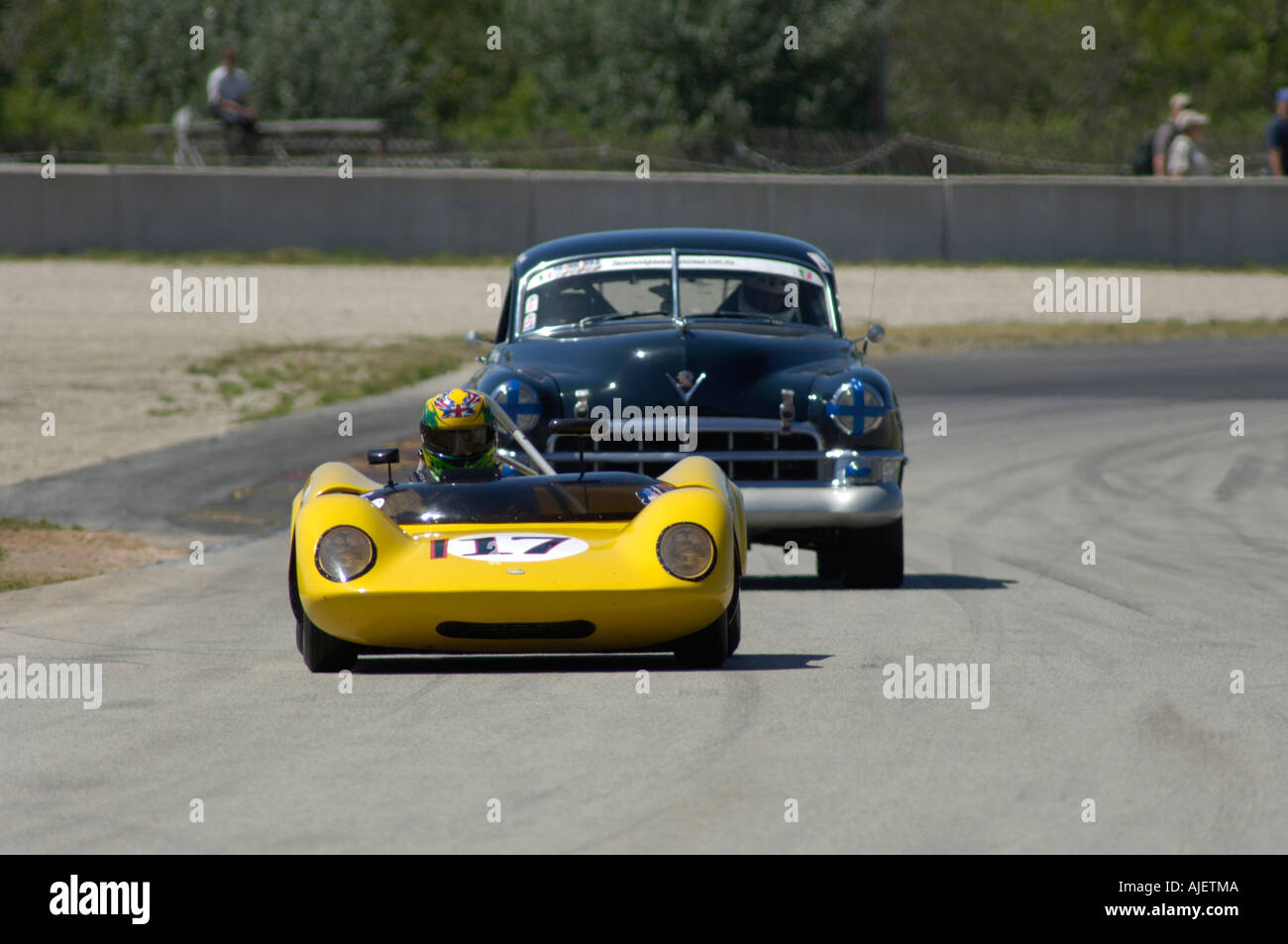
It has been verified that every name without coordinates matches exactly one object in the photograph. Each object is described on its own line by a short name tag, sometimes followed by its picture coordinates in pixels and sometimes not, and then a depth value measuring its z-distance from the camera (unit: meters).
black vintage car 9.94
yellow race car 7.07
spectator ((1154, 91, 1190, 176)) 28.31
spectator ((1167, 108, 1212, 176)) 27.97
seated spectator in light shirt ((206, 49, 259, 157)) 29.22
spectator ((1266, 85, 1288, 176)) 27.96
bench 30.12
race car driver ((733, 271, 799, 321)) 11.63
